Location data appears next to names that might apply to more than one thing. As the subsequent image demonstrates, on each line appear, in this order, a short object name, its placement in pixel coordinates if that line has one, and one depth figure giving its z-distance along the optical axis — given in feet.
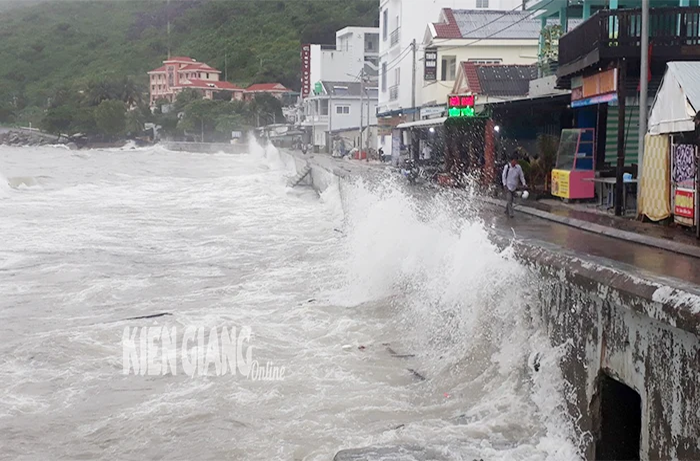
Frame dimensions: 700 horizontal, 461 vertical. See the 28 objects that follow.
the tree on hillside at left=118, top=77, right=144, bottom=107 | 475.31
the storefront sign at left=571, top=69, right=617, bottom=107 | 57.26
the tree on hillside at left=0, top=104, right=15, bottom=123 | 501.97
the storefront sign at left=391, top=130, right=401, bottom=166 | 133.28
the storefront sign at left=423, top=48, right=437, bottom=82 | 132.77
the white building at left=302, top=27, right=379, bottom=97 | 283.79
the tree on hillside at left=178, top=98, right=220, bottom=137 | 386.32
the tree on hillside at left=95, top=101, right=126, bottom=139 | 425.69
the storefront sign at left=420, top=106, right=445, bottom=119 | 124.26
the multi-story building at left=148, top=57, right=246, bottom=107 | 430.61
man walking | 58.59
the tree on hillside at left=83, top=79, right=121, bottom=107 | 461.37
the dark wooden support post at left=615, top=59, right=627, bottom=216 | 53.76
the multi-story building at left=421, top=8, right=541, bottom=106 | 132.67
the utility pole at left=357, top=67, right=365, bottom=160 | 181.98
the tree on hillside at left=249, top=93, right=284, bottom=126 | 361.92
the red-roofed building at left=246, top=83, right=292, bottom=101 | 401.49
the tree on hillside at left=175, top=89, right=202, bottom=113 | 417.28
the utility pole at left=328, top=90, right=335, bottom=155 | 235.30
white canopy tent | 41.55
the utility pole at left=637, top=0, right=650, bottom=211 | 49.90
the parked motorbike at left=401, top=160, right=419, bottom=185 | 93.61
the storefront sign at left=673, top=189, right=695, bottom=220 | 43.24
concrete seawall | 21.29
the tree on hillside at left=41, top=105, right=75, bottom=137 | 440.45
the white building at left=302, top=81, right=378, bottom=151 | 248.93
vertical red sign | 281.66
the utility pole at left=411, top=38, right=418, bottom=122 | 137.80
